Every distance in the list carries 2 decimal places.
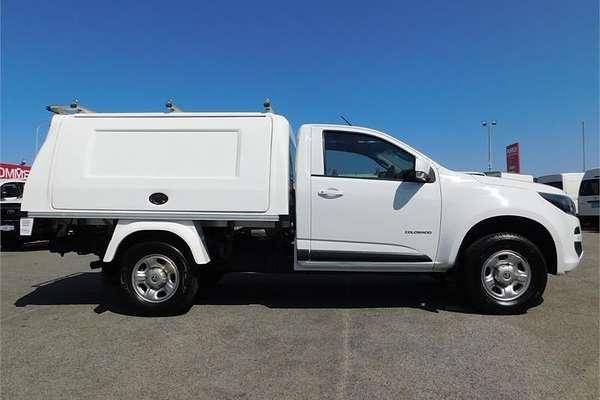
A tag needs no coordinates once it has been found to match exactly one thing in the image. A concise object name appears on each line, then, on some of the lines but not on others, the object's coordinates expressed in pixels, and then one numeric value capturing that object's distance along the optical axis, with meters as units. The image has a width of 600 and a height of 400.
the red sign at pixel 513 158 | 39.00
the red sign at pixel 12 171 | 25.19
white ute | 4.91
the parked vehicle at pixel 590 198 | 17.30
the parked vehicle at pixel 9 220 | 11.34
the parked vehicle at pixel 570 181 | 20.86
